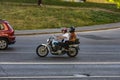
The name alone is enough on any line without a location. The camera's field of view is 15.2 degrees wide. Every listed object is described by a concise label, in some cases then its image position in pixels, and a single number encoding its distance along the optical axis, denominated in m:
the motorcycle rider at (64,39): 19.42
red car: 22.08
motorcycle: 19.23
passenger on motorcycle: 19.67
